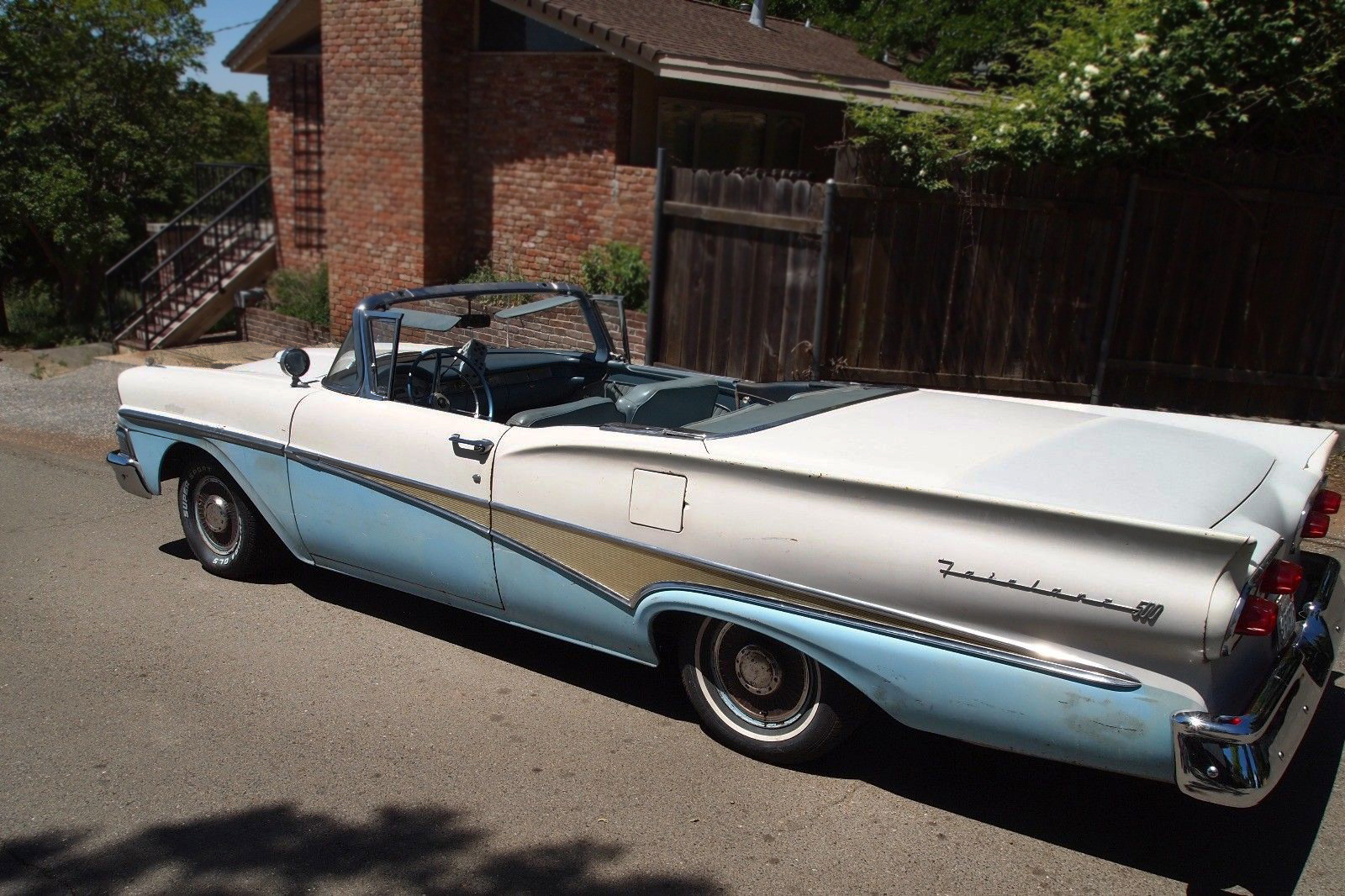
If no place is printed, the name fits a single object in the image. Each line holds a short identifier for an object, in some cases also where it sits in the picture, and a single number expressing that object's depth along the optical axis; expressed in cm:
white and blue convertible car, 329
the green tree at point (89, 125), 1467
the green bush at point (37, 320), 1511
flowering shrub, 802
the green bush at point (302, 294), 1422
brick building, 1184
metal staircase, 1459
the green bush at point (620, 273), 1145
